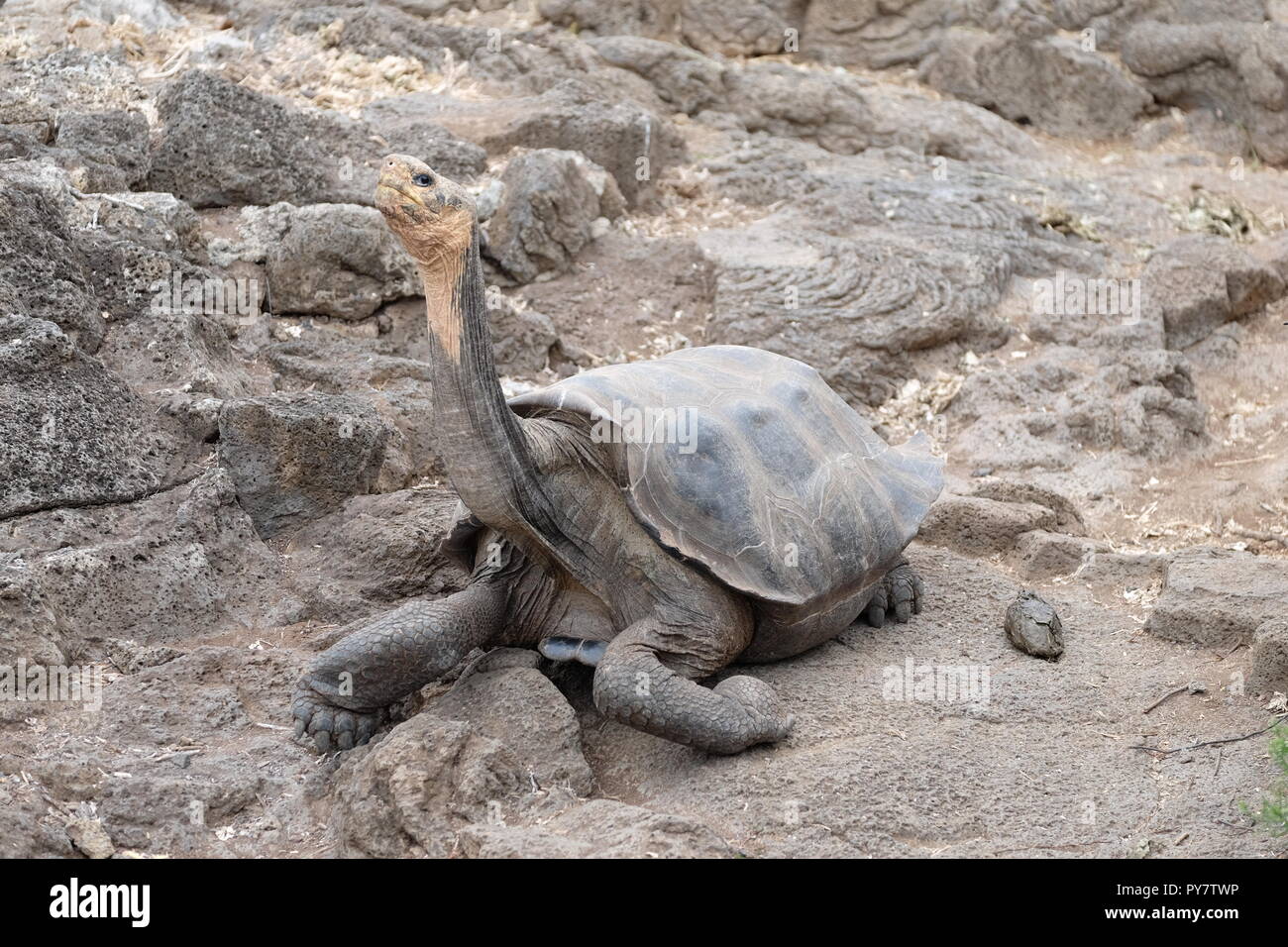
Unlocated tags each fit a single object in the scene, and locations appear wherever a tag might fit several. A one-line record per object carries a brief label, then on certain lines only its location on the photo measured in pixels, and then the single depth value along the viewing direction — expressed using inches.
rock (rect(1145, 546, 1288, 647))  183.2
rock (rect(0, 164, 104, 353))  201.6
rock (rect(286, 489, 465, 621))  192.7
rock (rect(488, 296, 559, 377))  270.7
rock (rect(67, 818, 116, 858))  139.9
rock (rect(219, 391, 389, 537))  201.9
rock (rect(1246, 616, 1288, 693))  166.9
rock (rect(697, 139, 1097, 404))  295.0
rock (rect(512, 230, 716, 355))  301.9
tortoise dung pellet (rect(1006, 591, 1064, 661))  181.2
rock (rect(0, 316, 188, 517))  182.7
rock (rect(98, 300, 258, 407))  208.5
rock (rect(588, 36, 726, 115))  397.4
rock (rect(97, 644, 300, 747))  161.5
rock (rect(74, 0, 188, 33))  333.7
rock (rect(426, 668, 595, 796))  149.5
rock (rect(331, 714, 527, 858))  136.8
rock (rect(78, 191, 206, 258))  229.3
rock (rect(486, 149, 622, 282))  300.0
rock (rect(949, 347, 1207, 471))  274.5
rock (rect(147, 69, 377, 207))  271.9
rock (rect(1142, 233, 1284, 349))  323.6
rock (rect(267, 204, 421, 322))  254.7
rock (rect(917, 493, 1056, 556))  219.6
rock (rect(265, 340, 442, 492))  217.6
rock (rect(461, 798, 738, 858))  126.4
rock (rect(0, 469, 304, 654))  170.1
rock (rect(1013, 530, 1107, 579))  212.2
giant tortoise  150.6
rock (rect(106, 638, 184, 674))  173.9
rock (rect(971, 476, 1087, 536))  233.8
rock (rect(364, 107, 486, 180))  309.0
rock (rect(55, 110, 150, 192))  252.1
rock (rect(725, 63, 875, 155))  393.1
